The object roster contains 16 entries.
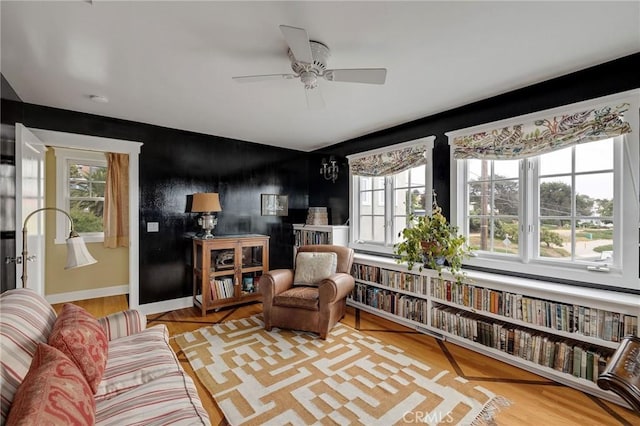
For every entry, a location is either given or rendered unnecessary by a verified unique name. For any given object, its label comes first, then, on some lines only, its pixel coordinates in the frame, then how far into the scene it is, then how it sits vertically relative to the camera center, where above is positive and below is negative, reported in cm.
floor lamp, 179 -26
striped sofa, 114 -84
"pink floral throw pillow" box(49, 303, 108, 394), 131 -63
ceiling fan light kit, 182 +91
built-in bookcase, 200 -89
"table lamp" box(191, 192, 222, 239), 367 +5
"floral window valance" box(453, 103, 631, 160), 214 +67
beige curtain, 444 +14
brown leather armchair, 286 -92
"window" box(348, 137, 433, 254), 345 +29
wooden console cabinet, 357 -76
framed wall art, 461 +11
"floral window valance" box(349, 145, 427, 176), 342 +66
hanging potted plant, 282 -34
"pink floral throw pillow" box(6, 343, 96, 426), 86 -61
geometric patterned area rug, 183 -129
